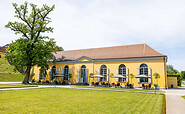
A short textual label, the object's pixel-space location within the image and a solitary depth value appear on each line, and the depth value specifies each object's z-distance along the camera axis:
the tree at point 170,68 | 71.56
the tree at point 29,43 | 24.58
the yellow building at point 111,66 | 21.69
